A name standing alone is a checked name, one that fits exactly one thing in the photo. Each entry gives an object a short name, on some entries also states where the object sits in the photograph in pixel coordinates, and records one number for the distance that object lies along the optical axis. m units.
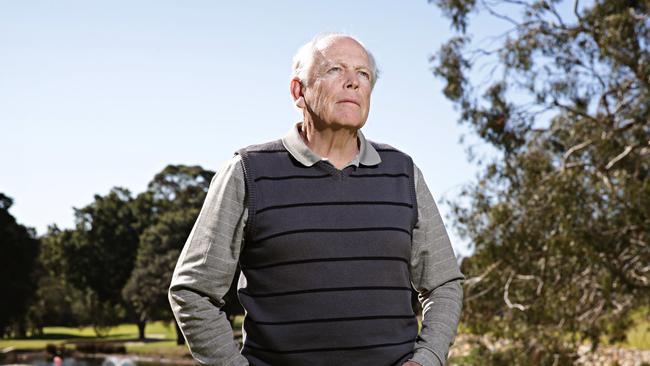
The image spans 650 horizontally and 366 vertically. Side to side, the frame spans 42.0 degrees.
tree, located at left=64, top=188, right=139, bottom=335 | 37.09
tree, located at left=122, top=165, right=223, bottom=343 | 30.61
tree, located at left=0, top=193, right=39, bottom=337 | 27.91
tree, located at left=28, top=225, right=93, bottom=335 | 38.12
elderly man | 1.72
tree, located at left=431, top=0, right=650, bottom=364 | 10.18
